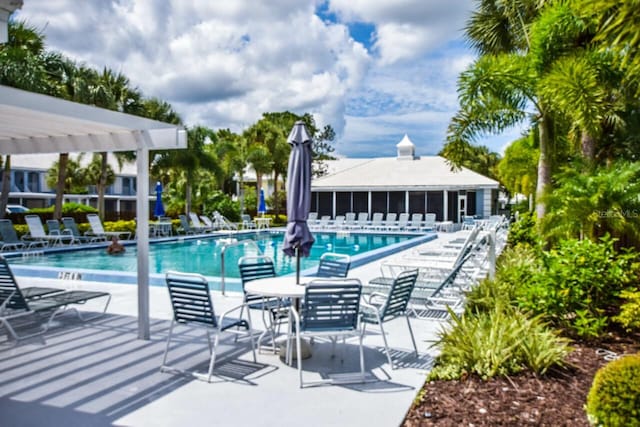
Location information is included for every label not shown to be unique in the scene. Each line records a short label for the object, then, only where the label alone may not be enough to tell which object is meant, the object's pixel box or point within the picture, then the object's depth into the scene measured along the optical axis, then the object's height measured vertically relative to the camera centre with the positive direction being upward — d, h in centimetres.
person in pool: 1844 -162
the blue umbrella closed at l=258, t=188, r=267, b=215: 3174 -8
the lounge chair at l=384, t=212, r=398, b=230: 3003 -104
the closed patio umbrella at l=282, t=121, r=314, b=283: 583 +11
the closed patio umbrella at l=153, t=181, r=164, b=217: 2395 -27
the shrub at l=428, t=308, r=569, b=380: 482 -139
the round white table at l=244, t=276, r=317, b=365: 521 -90
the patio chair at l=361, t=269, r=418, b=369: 533 -106
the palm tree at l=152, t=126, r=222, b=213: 2931 +252
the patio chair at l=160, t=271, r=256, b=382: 494 -100
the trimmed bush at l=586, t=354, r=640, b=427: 334 -126
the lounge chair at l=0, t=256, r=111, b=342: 620 -128
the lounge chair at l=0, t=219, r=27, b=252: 1800 -118
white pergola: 520 +87
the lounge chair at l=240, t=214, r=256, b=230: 3000 -116
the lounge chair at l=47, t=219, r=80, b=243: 1983 -106
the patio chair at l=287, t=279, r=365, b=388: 480 -101
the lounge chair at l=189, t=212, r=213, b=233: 2627 -110
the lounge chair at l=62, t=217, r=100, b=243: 2058 -114
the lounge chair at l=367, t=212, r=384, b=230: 3044 -105
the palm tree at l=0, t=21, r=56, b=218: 1609 +453
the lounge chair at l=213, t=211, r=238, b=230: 2785 -110
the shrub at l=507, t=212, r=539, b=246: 1498 -82
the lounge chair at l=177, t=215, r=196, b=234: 2591 -115
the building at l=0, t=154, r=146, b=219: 3881 +107
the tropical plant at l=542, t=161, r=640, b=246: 792 +4
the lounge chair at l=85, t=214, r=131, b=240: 2120 -100
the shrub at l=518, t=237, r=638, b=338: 590 -93
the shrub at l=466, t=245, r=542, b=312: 686 -118
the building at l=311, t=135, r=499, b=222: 3225 +92
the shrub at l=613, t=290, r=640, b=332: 572 -118
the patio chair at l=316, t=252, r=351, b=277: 669 -83
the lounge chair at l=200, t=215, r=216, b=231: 2691 -107
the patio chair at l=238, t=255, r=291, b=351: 596 -117
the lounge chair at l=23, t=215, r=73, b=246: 1920 -125
